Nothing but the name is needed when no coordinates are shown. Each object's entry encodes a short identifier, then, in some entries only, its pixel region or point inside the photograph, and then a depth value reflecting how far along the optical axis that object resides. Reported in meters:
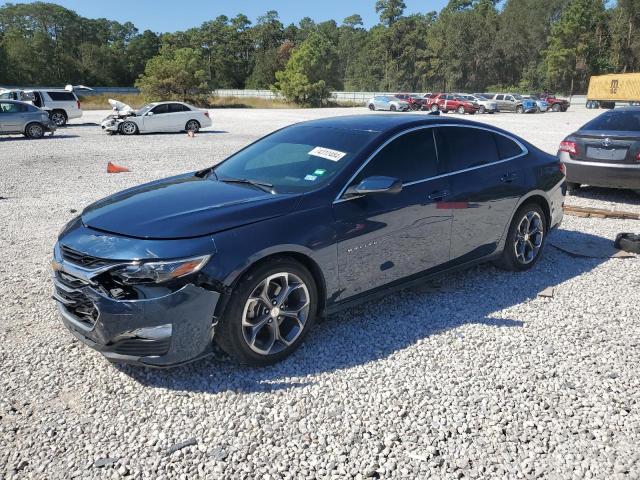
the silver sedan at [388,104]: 44.03
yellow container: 47.62
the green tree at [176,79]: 56.09
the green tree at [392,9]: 114.31
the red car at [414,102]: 44.38
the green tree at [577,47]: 79.00
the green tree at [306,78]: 64.62
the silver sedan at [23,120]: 19.81
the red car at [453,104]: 40.44
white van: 25.61
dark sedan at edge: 8.00
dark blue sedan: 3.18
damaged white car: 22.19
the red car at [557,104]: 46.06
